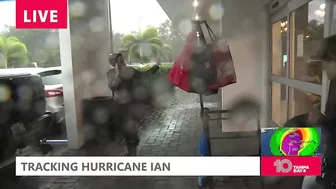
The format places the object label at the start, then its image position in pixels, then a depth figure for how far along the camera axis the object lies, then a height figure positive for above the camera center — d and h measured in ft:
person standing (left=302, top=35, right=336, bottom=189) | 5.18 -1.06
